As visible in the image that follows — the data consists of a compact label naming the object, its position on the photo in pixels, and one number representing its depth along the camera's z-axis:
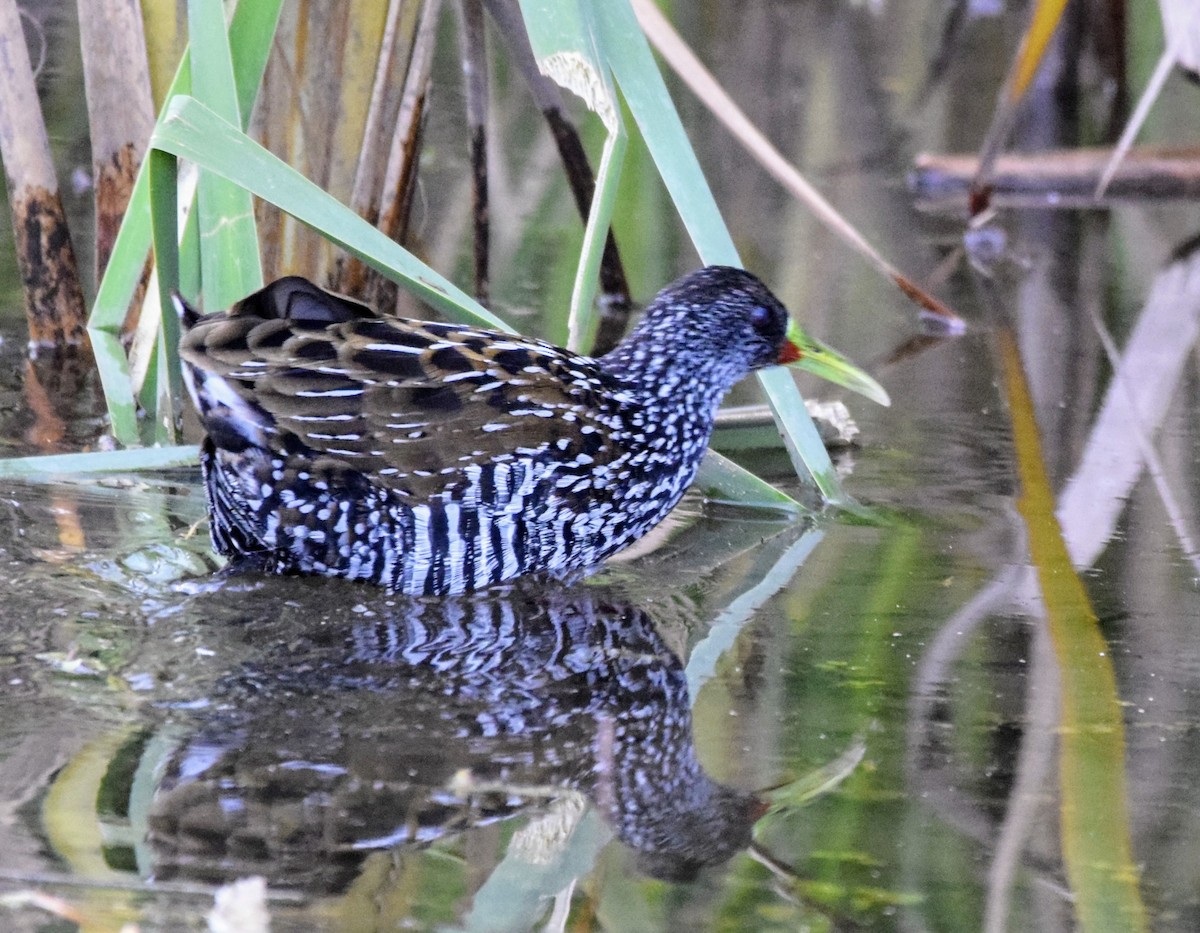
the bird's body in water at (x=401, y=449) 5.86
